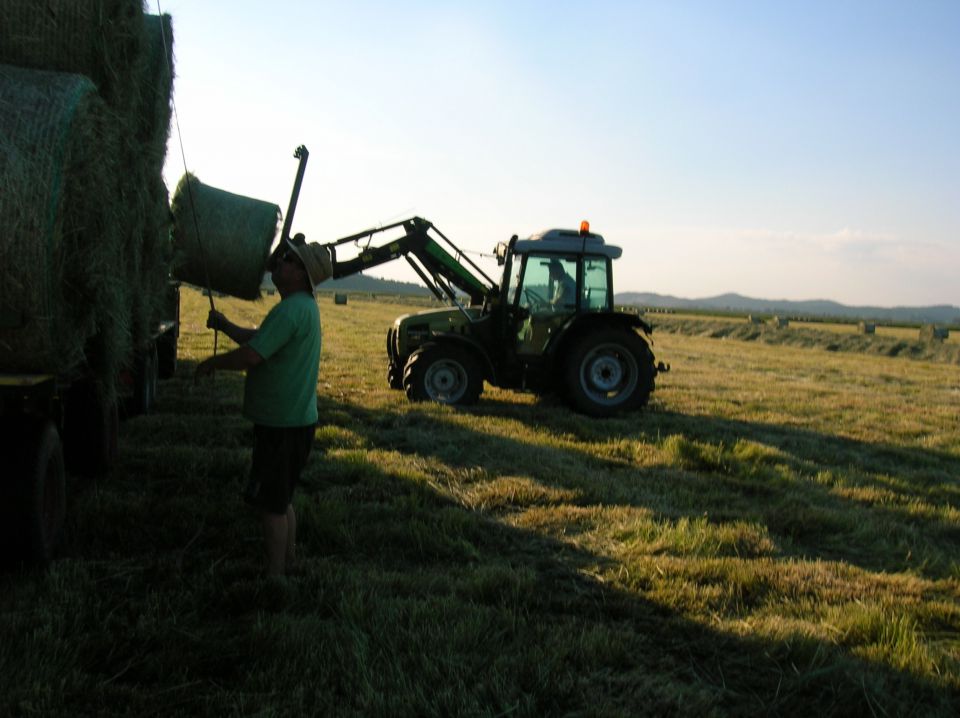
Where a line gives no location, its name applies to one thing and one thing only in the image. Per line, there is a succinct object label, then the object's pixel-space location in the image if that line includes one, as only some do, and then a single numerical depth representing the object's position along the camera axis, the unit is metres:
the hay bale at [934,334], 33.75
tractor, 9.92
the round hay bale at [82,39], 4.29
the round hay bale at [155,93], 5.04
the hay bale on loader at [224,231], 6.02
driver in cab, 10.17
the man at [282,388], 4.00
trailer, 3.67
